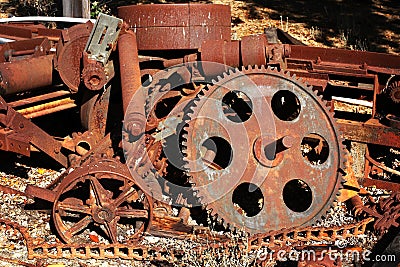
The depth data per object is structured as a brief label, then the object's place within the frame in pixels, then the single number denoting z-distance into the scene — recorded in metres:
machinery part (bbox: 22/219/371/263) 5.11
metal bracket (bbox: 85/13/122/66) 5.96
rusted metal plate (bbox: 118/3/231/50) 6.13
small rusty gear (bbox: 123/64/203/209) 5.48
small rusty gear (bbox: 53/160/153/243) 5.20
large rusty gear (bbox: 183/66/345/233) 5.38
